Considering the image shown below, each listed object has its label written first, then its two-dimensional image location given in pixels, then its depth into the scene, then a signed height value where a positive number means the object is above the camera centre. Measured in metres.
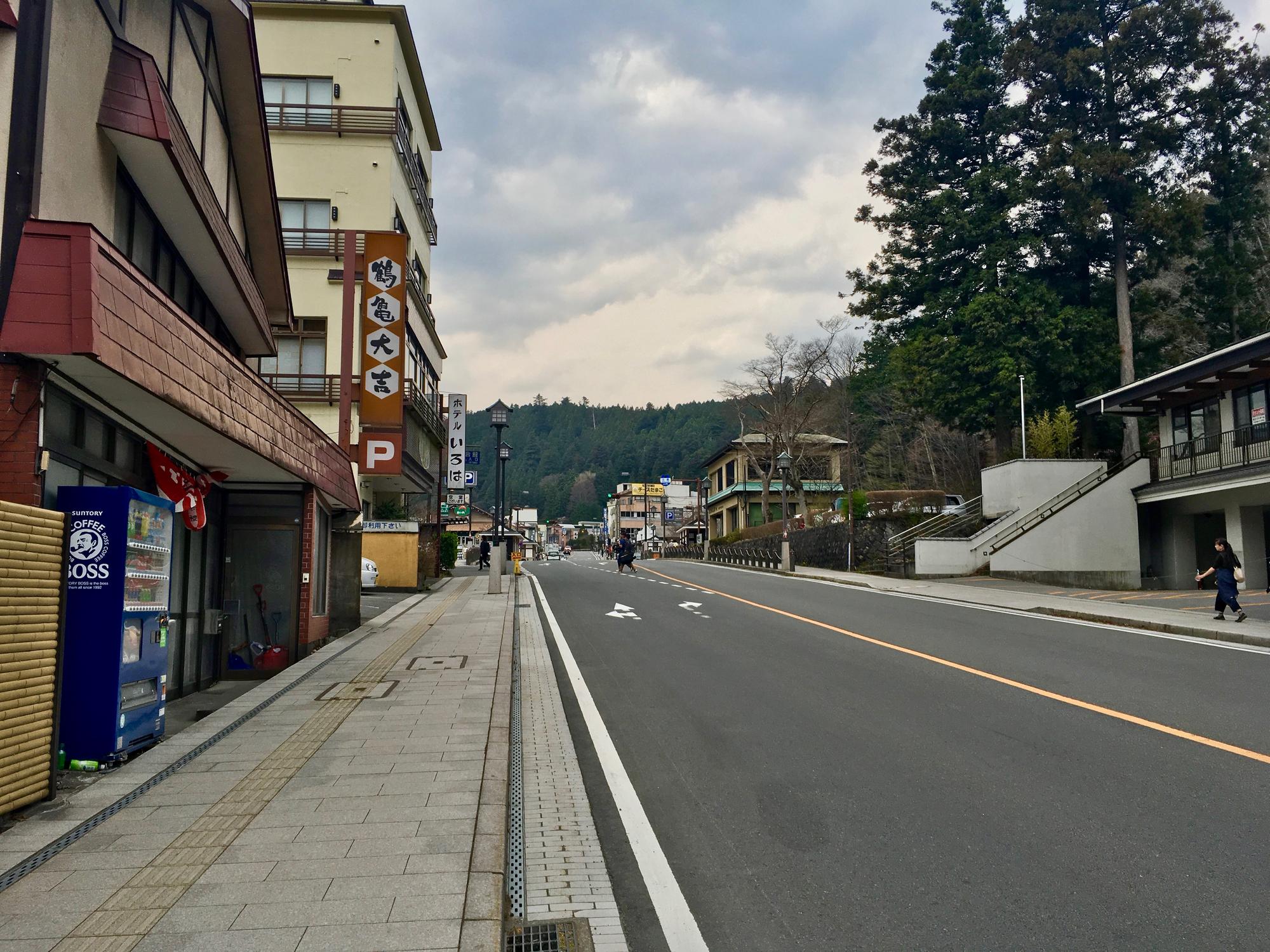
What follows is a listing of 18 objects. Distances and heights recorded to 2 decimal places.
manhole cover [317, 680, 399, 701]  10.20 -1.60
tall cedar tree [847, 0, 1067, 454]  36.38 +12.41
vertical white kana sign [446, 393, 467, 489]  44.03 +5.11
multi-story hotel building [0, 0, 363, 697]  6.41 +1.90
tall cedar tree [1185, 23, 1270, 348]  36.22 +14.74
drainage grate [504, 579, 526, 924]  4.87 -1.76
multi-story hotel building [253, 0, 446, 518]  29.59 +12.95
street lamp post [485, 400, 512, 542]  30.86 +4.35
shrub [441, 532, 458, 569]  43.22 -0.07
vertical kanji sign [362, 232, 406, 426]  20.12 +4.69
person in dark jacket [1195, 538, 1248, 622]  16.09 -0.50
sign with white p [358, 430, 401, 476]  22.20 +2.22
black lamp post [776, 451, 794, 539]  39.84 +3.56
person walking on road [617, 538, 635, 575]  40.53 -0.27
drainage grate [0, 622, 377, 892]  4.98 -1.70
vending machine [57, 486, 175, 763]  7.09 -0.53
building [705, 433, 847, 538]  65.44 +5.78
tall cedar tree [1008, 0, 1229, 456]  35.75 +17.11
